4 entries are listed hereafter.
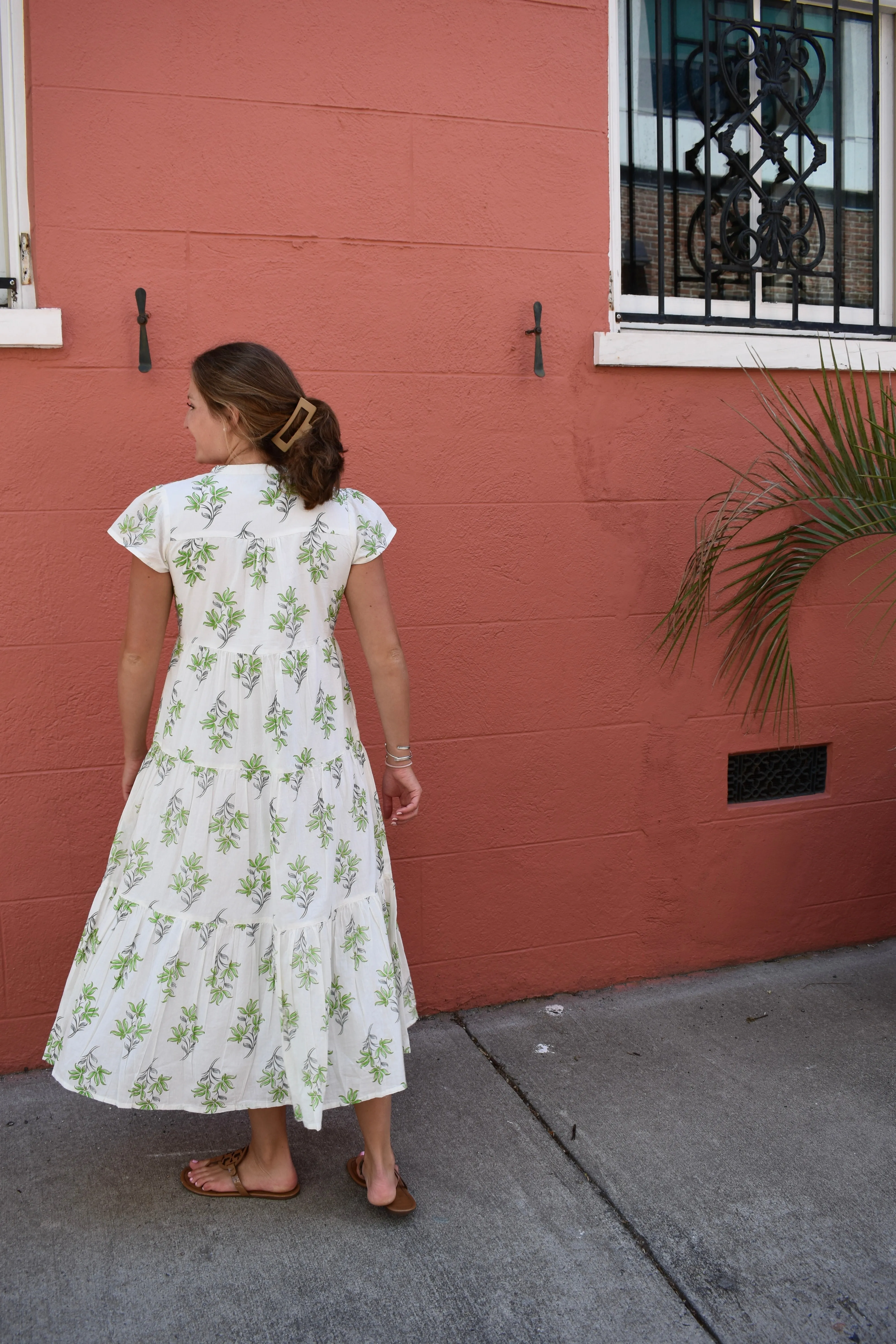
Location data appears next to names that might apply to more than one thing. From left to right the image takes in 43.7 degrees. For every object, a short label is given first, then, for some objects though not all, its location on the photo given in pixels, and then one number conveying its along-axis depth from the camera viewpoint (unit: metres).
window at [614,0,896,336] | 3.75
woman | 2.28
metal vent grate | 3.86
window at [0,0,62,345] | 2.92
